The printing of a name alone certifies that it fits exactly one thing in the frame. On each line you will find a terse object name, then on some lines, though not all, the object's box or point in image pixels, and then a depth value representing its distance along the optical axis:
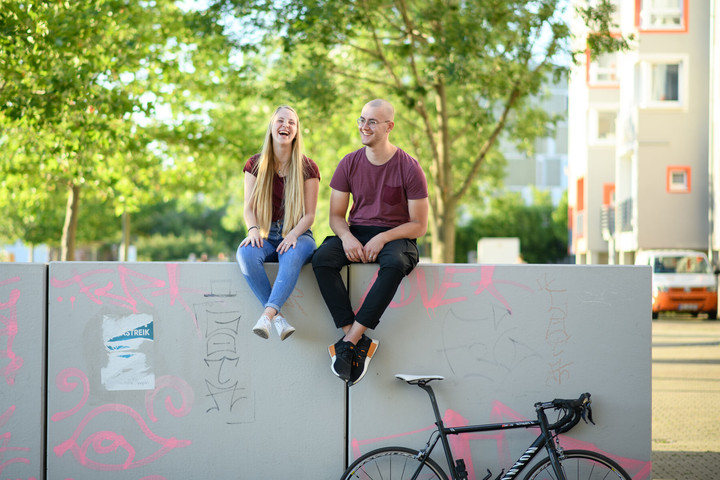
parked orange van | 25.31
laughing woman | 5.23
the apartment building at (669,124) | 31.42
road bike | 4.80
